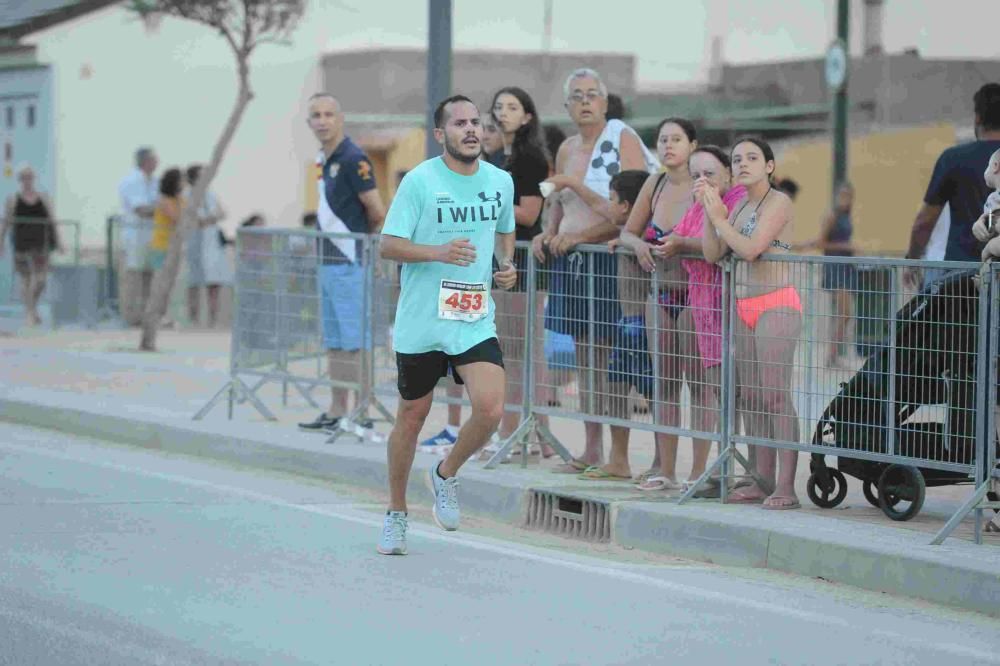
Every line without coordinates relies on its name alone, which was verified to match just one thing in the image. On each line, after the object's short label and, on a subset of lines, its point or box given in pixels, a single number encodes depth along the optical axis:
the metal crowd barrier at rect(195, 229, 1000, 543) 14.91
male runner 14.91
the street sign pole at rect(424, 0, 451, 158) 22.24
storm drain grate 16.64
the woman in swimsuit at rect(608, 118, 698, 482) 17.27
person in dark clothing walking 38.84
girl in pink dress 16.79
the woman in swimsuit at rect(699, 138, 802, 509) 16.12
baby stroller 14.86
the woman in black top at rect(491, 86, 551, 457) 19.08
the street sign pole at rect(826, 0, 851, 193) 37.75
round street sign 37.78
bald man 20.98
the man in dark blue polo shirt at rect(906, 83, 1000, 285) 16.75
